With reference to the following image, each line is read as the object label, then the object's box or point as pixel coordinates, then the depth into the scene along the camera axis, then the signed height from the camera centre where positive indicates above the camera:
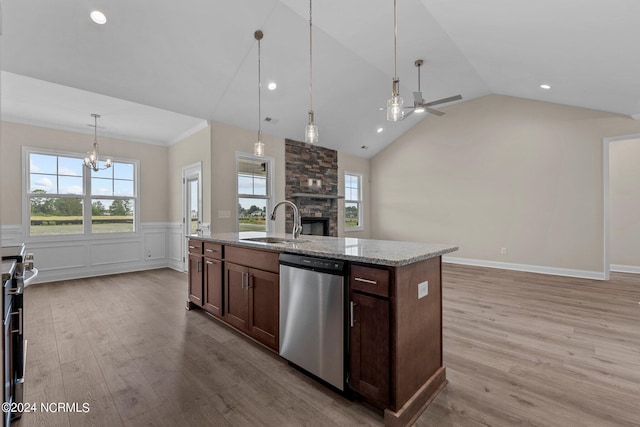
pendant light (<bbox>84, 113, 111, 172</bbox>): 4.73 +0.90
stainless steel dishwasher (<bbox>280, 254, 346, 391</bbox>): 1.93 -0.71
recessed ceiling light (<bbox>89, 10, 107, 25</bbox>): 3.07 +2.03
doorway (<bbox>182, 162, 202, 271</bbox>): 5.53 +0.22
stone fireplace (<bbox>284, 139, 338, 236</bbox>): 6.38 +0.76
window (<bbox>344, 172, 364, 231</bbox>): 7.79 +0.28
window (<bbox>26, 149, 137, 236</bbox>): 5.07 +0.33
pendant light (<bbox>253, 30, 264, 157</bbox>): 3.39 +1.91
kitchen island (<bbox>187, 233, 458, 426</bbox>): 1.70 -0.66
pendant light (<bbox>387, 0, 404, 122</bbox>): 2.47 +0.88
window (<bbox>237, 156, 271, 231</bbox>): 5.63 +0.39
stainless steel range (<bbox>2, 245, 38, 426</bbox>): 1.42 -0.56
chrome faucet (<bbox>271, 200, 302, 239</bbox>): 3.08 -0.14
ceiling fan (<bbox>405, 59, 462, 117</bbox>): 4.38 +1.59
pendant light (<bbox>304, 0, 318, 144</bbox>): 2.88 +0.78
